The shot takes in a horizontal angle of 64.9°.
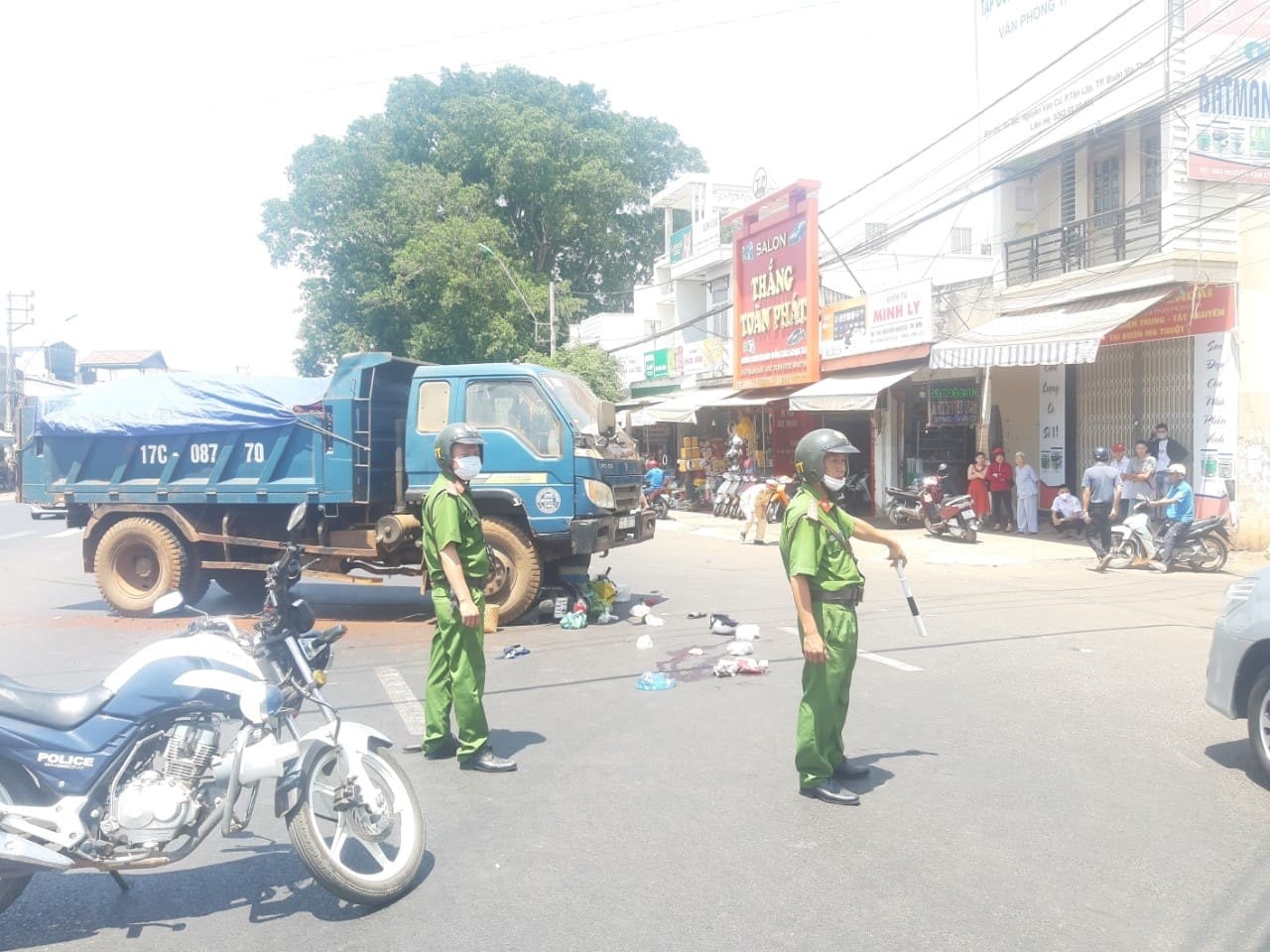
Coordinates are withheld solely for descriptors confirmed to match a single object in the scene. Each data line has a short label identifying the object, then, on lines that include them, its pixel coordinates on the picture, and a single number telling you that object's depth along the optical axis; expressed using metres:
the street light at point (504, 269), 30.95
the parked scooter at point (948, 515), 16.00
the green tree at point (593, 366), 29.28
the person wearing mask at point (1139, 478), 13.55
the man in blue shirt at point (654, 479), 21.83
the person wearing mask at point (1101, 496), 13.33
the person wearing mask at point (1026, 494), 16.48
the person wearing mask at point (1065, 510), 15.51
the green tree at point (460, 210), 34.97
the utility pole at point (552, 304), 31.45
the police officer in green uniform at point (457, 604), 5.10
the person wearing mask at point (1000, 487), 17.14
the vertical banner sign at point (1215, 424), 13.34
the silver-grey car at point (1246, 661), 4.73
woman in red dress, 16.91
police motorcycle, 3.44
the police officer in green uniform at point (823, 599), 4.53
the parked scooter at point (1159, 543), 12.35
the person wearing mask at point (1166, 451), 13.95
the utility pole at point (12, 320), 43.85
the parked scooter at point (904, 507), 17.64
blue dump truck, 9.20
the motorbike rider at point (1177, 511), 12.38
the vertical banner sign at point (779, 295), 20.42
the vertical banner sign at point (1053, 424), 16.62
